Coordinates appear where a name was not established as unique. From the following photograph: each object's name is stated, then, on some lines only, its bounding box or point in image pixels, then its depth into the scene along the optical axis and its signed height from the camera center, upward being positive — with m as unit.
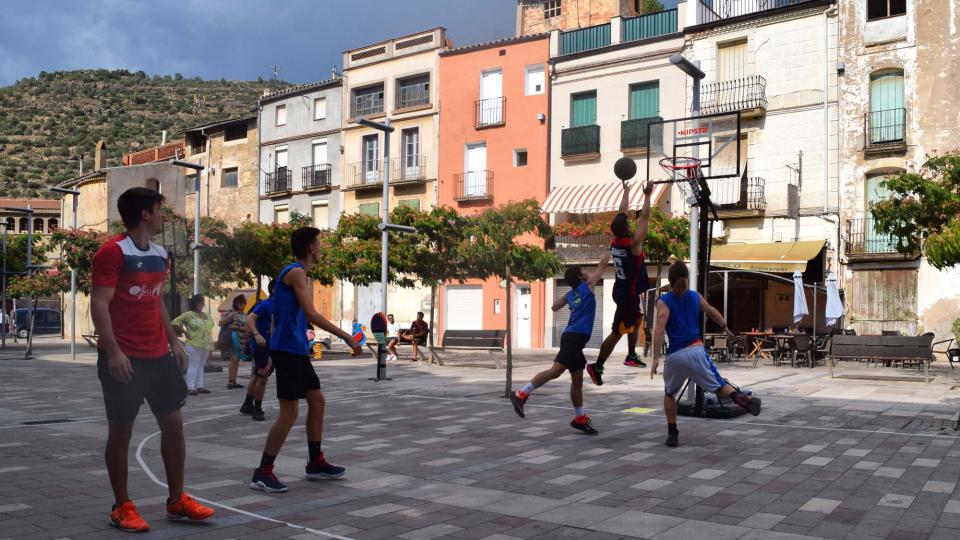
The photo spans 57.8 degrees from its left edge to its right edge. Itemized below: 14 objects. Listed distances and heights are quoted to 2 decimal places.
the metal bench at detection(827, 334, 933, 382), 15.98 -0.94
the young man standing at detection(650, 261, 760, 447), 8.70 -0.53
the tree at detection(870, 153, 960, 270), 13.87 +1.47
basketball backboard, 12.87 +2.36
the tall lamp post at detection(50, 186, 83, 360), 26.04 -0.32
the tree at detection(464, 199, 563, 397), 25.06 +1.32
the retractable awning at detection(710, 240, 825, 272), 26.41 +1.30
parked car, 52.79 -1.89
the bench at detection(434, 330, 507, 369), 22.20 -1.20
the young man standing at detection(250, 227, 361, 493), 6.62 -0.54
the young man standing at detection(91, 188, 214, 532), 5.21 -0.36
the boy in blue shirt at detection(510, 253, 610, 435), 9.54 -0.44
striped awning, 31.88 +3.64
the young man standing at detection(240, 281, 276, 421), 10.61 -0.89
